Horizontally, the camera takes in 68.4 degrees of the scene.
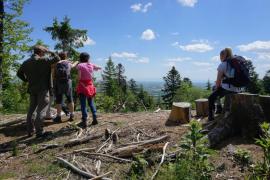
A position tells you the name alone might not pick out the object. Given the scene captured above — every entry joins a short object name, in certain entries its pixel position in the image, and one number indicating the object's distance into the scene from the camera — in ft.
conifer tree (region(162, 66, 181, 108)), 156.65
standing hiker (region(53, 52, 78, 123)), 18.69
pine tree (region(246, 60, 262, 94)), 128.32
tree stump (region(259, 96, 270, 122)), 14.44
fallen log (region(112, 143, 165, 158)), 12.61
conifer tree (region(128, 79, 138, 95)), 190.50
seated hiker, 16.04
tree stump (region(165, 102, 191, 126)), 17.17
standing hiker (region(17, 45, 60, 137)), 16.49
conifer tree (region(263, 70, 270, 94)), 140.43
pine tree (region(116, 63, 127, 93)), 168.44
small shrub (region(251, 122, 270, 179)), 9.38
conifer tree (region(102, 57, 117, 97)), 138.33
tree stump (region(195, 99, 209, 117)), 19.04
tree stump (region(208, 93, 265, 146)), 13.28
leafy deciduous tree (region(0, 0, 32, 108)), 33.04
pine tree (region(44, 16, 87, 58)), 66.41
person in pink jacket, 17.66
